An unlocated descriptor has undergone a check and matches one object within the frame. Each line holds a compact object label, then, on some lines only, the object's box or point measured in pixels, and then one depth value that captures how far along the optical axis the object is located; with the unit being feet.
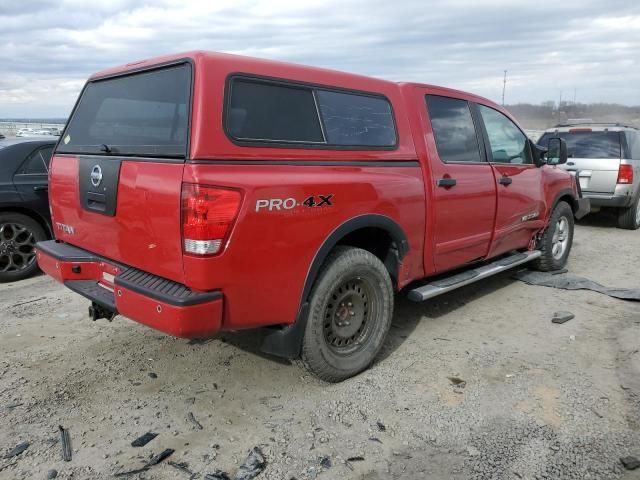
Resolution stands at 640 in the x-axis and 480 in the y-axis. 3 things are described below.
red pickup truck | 8.80
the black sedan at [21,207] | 18.99
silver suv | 29.01
